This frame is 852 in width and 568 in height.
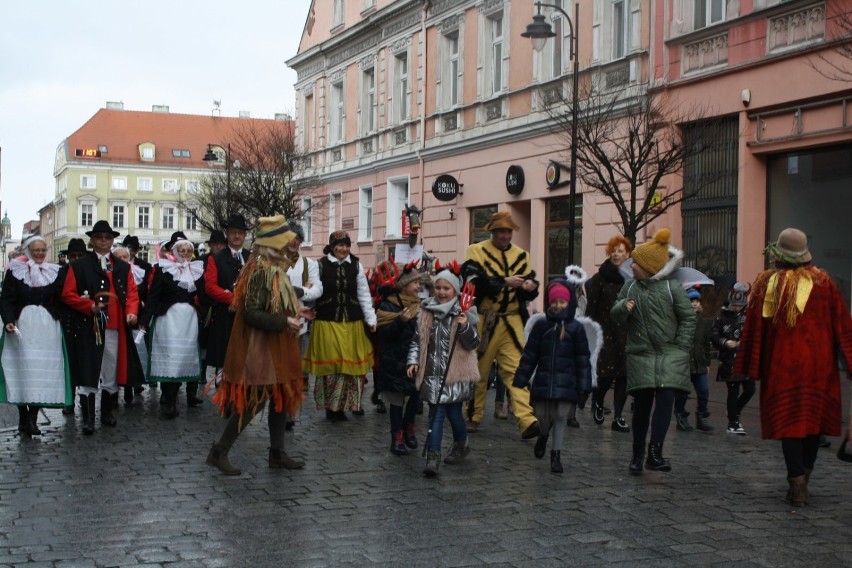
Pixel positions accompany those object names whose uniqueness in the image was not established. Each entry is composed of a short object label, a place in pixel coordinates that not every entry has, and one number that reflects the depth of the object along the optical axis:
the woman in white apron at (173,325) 11.72
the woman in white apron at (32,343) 10.33
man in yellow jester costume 10.22
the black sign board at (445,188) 28.36
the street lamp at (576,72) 17.52
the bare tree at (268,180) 36.31
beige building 104.12
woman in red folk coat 7.28
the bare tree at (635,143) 17.19
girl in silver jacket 8.41
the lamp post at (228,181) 36.47
